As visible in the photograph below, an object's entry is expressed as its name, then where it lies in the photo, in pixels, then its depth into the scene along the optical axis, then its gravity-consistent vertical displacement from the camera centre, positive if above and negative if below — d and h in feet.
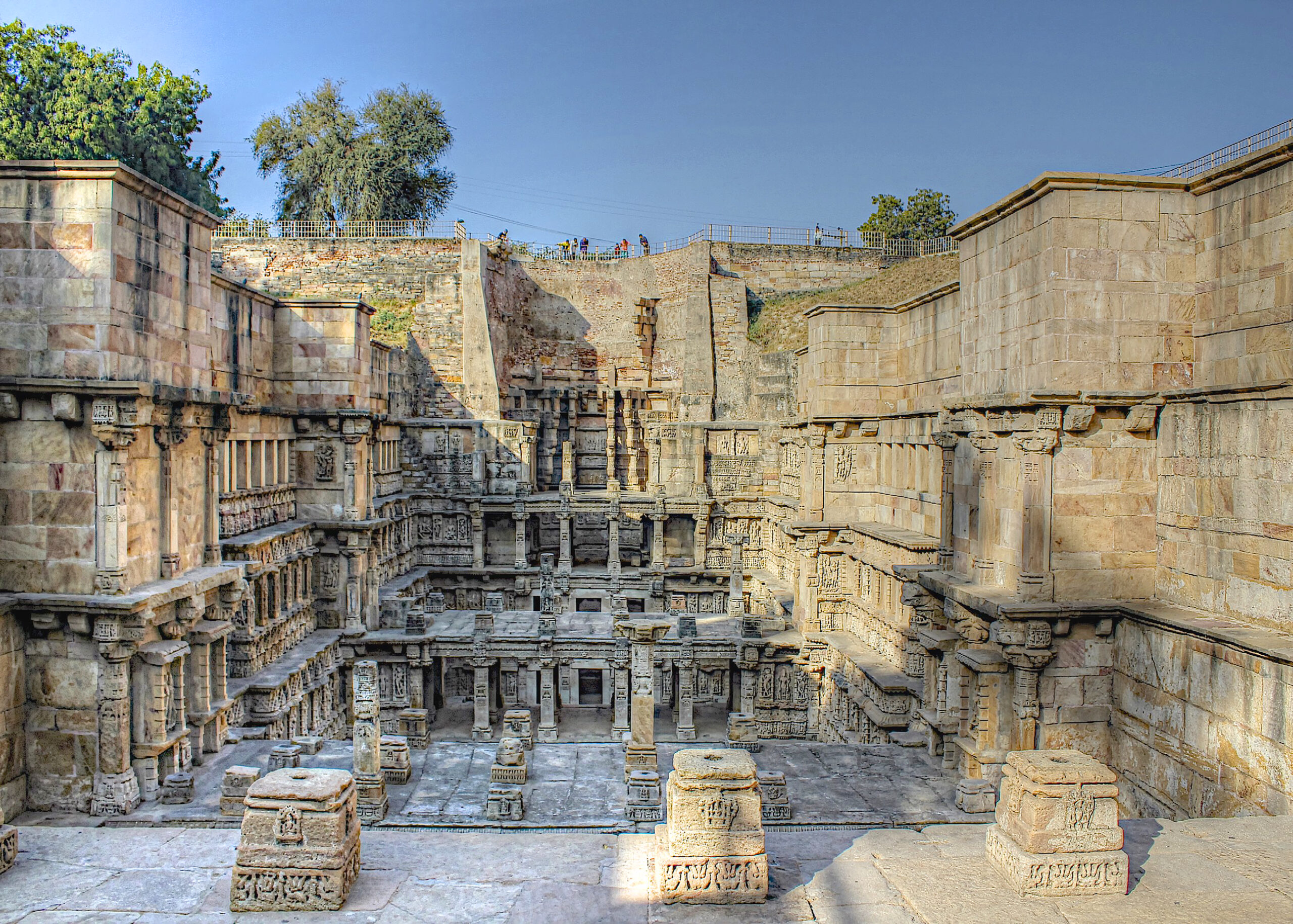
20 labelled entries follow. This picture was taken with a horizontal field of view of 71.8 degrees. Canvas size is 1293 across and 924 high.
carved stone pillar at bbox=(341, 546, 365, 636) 69.87 -11.55
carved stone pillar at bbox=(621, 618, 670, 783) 50.83 -14.51
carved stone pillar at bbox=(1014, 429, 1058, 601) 38.24 -3.04
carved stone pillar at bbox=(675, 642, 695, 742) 71.61 -20.12
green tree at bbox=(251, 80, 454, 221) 125.49 +41.64
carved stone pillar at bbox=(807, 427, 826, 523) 73.87 -2.33
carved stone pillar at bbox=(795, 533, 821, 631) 73.72 -10.46
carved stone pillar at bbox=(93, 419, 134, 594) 38.45 -3.09
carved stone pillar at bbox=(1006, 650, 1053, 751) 39.04 -11.19
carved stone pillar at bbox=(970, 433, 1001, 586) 41.45 -2.81
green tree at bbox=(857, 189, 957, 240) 143.84 +37.98
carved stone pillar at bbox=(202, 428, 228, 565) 48.06 -3.21
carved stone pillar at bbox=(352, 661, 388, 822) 45.01 -15.50
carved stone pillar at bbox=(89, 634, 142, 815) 39.04 -12.80
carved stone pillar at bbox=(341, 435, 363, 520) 68.85 -2.56
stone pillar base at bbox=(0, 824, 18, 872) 26.04 -11.86
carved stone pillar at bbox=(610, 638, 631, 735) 71.41 -19.63
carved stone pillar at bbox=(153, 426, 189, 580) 43.09 -3.32
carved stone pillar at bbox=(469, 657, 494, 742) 71.92 -20.82
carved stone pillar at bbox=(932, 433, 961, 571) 46.62 -2.54
